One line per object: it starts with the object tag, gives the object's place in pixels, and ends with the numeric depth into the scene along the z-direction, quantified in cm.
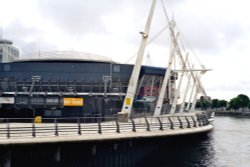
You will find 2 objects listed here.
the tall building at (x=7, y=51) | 11339
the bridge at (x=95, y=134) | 2183
